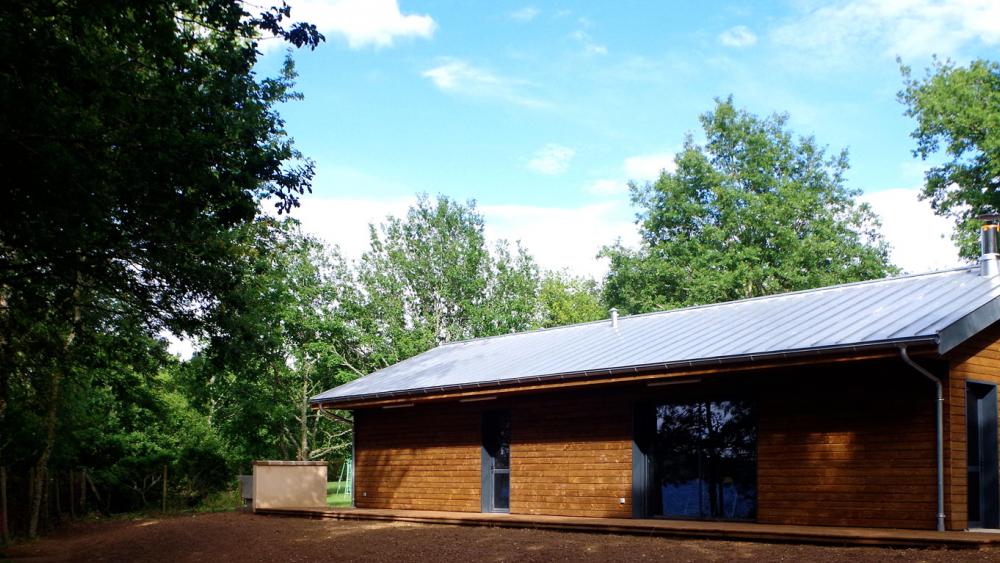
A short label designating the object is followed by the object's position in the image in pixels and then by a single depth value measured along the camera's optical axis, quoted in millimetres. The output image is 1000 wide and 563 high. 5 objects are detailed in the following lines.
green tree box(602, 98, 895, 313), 34438
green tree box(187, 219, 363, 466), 29344
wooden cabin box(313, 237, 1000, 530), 10789
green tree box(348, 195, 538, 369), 33375
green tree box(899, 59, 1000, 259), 28500
